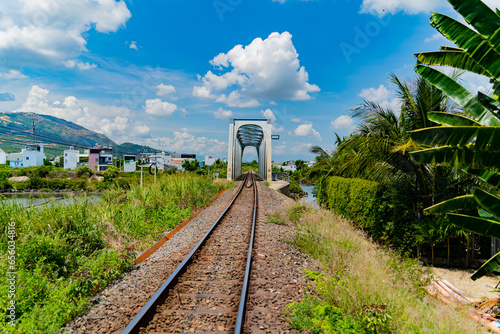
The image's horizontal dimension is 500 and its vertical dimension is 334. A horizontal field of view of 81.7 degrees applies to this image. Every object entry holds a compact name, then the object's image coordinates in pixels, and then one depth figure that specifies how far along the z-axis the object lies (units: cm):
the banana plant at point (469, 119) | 403
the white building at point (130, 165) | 8959
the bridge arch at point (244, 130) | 3909
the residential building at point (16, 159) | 8638
